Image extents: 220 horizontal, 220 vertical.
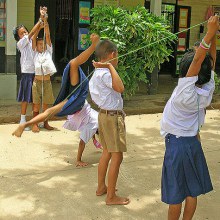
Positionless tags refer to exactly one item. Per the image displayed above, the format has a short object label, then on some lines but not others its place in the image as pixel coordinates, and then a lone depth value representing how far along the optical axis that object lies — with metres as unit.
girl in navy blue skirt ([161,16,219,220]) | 3.31
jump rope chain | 4.93
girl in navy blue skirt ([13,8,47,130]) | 7.00
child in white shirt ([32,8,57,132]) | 6.96
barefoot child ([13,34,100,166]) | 4.84
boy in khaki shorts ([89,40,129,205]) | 4.23
